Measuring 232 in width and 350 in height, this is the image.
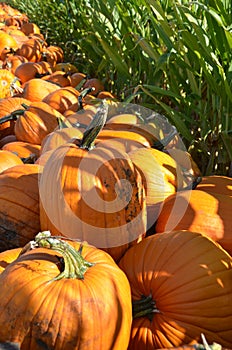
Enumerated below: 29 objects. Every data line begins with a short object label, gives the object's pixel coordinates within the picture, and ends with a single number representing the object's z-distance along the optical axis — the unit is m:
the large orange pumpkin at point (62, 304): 1.28
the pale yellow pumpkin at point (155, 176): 1.98
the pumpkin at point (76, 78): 5.34
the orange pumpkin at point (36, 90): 4.28
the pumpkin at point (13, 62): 6.10
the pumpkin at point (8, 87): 4.73
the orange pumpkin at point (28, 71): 5.71
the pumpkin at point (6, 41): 7.51
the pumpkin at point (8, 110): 3.74
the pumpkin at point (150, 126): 2.49
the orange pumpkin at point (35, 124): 3.30
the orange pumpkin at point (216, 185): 2.09
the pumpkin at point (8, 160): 2.53
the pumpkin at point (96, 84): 4.80
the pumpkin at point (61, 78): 5.32
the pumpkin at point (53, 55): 7.06
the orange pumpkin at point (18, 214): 1.92
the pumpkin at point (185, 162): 2.26
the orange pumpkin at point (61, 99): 3.82
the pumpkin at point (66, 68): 6.10
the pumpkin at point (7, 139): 3.52
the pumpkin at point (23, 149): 2.93
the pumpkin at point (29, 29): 9.89
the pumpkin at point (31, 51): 7.16
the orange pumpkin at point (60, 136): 2.42
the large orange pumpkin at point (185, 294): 1.43
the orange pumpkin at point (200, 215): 1.81
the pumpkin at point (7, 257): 1.58
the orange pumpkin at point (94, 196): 1.67
